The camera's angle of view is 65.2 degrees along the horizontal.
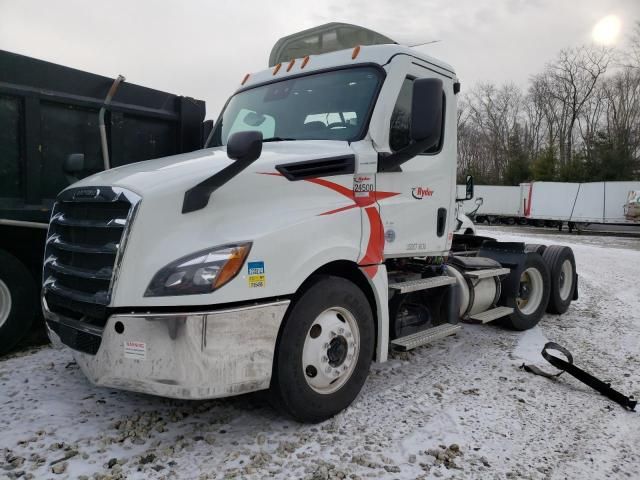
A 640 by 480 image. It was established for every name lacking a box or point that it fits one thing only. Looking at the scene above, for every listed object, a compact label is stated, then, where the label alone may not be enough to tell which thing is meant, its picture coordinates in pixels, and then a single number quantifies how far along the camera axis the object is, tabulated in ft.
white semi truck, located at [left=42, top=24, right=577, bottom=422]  9.16
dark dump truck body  14.94
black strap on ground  12.86
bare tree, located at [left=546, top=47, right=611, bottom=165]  160.45
